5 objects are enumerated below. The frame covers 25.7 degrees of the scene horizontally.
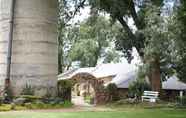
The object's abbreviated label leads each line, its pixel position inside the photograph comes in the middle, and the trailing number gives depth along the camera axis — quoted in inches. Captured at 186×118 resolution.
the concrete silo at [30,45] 801.6
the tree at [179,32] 815.6
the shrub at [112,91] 1163.3
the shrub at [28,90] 794.4
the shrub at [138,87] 1232.2
